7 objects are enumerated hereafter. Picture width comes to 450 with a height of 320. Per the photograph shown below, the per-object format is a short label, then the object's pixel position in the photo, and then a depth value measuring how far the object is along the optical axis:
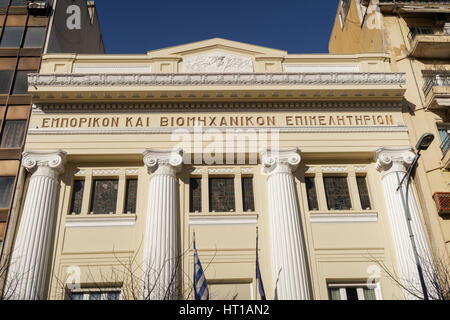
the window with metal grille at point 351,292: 15.42
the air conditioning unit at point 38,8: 21.97
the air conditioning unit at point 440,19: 22.05
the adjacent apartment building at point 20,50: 17.39
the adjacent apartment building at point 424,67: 16.67
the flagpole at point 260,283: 13.35
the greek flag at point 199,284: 13.16
